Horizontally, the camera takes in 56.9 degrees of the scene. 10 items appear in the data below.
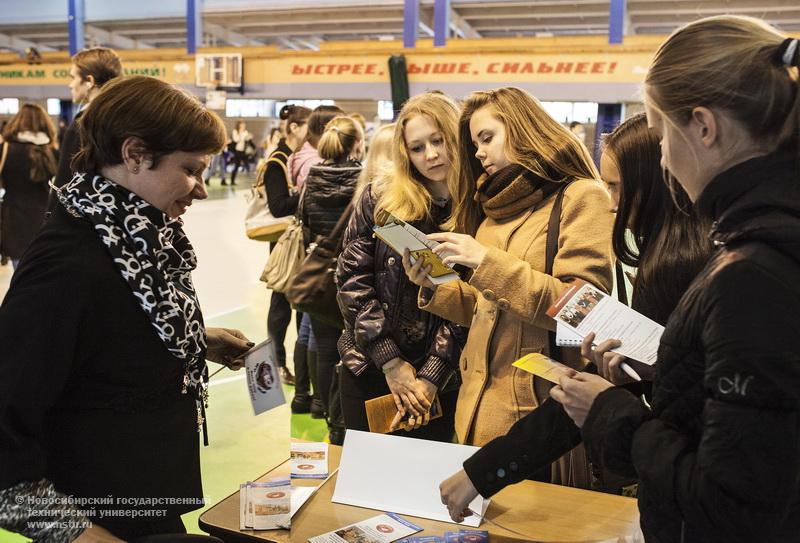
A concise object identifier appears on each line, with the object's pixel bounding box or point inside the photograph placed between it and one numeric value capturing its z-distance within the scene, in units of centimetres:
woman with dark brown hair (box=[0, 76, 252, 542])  123
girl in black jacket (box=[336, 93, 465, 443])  250
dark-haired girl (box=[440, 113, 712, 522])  151
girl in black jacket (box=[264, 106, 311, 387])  500
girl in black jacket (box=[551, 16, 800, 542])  91
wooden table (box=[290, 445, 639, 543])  163
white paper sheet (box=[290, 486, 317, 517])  173
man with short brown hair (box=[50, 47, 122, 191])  376
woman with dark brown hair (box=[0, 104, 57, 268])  637
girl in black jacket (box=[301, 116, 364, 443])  380
